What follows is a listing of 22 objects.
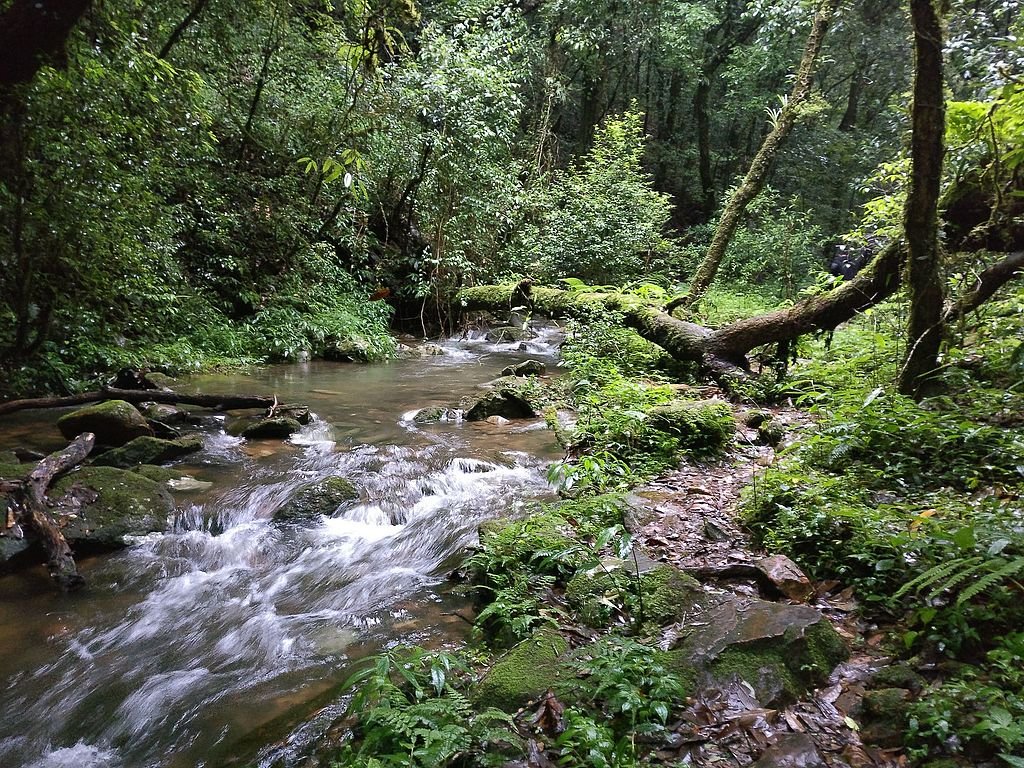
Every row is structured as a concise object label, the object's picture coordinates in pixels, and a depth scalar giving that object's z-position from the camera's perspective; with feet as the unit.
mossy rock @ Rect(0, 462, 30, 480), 16.02
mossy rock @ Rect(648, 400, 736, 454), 19.31
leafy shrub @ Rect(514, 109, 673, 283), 57.52
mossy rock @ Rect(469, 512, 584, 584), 12.47
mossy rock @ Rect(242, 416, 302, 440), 24.26
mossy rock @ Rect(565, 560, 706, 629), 10.48
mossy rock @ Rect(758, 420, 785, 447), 19.42
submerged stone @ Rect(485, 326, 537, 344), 52.70
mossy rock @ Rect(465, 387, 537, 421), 27.76
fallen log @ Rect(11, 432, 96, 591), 14.19
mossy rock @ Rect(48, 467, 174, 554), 15.72
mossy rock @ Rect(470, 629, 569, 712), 8.66
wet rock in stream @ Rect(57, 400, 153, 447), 20.80
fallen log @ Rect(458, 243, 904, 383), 22.76
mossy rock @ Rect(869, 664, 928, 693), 8.21
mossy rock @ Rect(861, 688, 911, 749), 7.50
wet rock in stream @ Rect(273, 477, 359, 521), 17.99
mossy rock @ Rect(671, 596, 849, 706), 8.56
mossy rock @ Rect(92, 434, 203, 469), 19.76
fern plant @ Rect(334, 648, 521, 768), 7.45
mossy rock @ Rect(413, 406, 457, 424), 27.68
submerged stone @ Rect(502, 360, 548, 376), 36.99
